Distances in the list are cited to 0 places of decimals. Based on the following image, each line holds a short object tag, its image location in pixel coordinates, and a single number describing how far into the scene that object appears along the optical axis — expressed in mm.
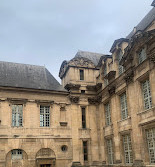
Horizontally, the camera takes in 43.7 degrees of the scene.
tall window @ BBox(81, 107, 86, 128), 15715
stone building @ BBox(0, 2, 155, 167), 11578
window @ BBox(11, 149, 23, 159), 13813
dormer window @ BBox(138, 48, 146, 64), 11454
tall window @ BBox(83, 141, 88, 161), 15045
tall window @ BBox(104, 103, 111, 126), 14638
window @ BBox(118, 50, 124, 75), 13529
